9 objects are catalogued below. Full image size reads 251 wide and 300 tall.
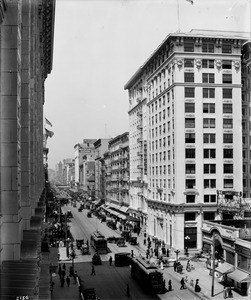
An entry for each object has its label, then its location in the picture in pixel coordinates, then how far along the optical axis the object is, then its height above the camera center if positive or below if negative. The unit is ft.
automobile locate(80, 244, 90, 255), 169.39 -30.01
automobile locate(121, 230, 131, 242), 203.92 -29.44
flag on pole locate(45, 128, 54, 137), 381.23 +36.54
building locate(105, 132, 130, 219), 316.44 -1.11
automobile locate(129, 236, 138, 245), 192.85 -30.09
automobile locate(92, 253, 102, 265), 150.41 -30.17
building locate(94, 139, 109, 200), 460.14 +5.17
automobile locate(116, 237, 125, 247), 186.07 -29.53
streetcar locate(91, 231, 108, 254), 168.79 -27.96
